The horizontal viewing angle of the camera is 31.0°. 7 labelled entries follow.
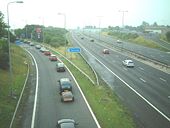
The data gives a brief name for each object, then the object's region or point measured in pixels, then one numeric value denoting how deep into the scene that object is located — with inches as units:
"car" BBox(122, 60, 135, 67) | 2670.5
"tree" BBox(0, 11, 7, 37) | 2249.6
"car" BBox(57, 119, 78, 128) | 1058.6
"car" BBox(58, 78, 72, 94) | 1707.4
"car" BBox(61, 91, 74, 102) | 1525.6
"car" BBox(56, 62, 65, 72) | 2421.3
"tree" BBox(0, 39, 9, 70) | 2275.1
